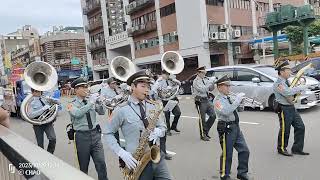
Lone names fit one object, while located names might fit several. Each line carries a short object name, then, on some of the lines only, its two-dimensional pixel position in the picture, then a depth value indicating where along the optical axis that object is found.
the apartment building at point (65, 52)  59.62
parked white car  12.30
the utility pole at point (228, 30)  34.78
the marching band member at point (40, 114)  7.88
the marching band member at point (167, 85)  9.90
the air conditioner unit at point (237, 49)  36.53
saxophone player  4.06
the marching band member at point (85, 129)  5.64
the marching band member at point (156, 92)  8.20
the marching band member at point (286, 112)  7.08
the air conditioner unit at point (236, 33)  34.69
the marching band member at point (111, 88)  9.24
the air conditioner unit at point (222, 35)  33.56
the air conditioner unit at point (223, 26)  34.34
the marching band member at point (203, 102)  9.62
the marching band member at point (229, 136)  5.94
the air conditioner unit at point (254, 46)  36.81
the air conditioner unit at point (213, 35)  33.09
